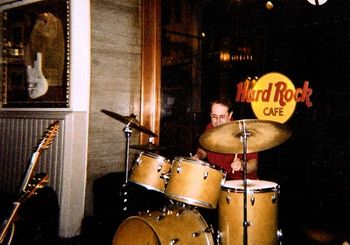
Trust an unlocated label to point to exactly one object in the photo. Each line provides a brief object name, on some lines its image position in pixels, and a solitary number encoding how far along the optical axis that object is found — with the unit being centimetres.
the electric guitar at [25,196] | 216
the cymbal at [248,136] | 286
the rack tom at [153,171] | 335
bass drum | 280
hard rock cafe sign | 506
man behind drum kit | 364
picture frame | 441
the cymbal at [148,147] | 375
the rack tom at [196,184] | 296
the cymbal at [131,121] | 370
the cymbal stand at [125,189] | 393
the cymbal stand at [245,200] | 292
